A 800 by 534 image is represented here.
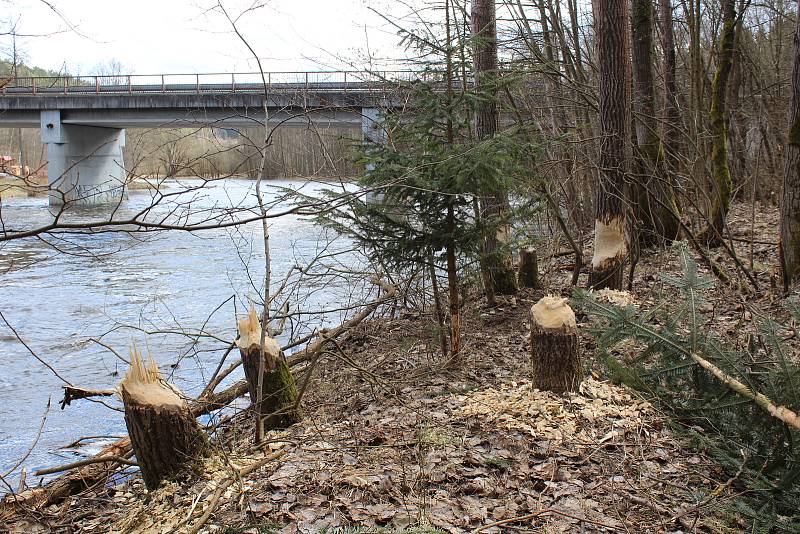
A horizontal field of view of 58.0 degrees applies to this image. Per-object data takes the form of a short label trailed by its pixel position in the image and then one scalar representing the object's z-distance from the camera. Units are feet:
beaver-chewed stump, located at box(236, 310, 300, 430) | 19.98
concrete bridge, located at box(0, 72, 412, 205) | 104.06
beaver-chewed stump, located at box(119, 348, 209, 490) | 16.08
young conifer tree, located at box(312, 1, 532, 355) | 20.70
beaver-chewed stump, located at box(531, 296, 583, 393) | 19.11
